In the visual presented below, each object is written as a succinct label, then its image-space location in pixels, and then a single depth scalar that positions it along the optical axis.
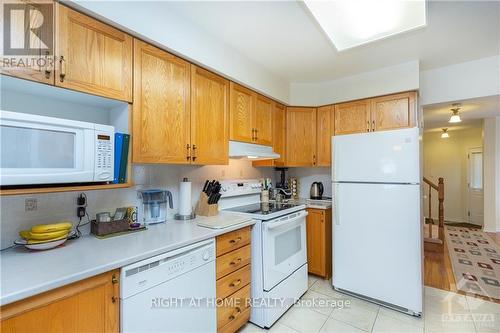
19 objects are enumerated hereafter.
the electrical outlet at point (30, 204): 1.38
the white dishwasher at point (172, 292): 1.22
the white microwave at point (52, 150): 1.05
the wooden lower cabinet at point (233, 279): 1.75
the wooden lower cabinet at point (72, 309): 0.90
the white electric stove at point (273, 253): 2.02
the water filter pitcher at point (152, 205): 1.88
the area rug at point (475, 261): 2.65
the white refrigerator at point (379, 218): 2.13
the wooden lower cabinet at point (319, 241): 2.83
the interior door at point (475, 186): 5.81
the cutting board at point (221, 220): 1.80
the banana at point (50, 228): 1.25
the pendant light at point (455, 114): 3.47
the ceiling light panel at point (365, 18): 1.61
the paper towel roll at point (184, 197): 2.07
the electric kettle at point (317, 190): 3.28
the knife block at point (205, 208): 2.20
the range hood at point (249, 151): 2.31
